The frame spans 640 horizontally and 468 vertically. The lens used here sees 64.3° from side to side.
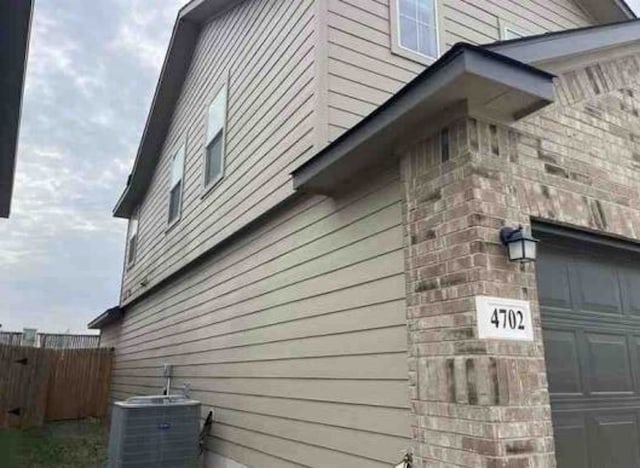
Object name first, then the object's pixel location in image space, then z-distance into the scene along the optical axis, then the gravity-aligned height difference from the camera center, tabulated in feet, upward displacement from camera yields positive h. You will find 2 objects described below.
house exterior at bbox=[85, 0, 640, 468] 9.75 +3.13
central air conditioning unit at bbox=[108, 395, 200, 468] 18.86 -2.44
